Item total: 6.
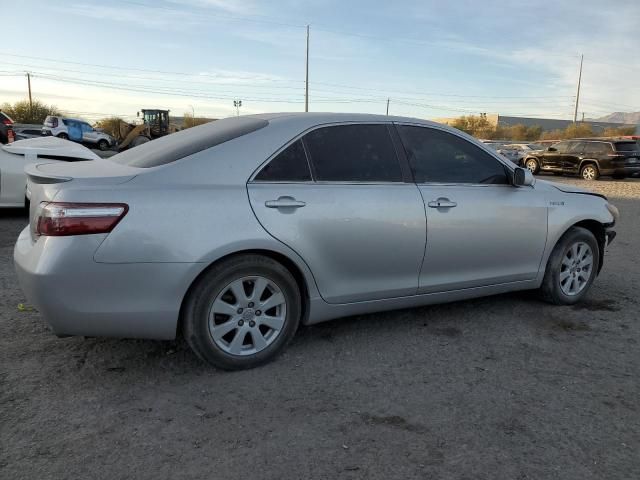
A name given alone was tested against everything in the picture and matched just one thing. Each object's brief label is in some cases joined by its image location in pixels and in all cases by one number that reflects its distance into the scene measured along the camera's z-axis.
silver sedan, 3.00
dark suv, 21.09
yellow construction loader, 28.71
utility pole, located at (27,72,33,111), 63.50
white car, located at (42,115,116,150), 32.69
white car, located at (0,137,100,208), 8.33
